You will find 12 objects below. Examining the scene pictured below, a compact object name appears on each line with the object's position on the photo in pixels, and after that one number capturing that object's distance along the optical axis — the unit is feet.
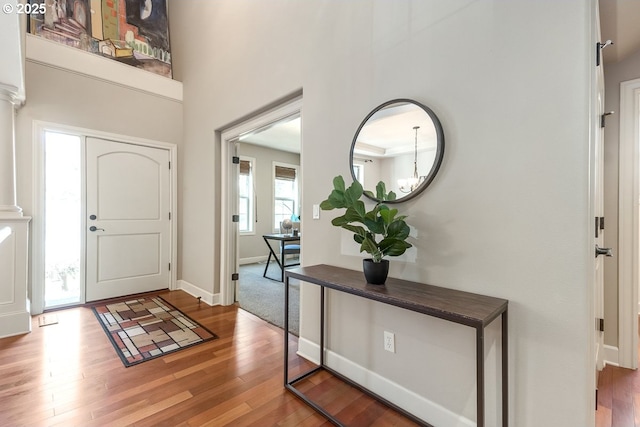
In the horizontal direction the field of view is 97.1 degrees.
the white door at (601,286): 5.88
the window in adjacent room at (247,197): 19.90
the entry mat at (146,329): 7.44
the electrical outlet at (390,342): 5.48
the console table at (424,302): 3.50
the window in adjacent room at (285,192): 21.77
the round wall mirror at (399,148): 5.01
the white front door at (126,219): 11.10
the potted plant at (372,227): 4.74
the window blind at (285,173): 21.80
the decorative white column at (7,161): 8.30
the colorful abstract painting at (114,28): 10.50
